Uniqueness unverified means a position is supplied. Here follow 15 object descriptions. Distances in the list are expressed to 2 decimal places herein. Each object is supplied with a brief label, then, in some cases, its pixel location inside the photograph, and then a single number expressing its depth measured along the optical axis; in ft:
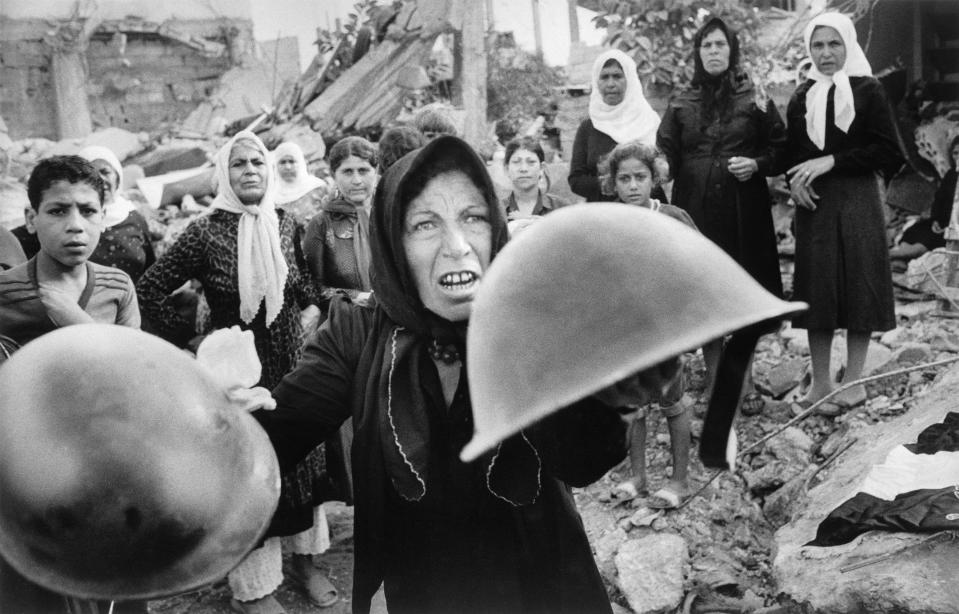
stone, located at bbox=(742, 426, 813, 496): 13.91
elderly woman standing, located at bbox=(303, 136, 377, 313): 12.92
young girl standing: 13.15
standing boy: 8.55
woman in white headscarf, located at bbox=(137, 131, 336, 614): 11.85
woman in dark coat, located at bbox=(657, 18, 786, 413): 15.05
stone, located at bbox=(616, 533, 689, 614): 11.39
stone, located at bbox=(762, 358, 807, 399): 16.25
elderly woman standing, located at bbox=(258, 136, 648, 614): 5.53
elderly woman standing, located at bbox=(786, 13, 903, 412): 14.33
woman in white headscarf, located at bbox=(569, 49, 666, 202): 15.89
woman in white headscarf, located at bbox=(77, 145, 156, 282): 13.92
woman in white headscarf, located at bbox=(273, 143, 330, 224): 18.15
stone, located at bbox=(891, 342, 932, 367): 15.99
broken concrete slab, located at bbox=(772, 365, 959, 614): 8.82
